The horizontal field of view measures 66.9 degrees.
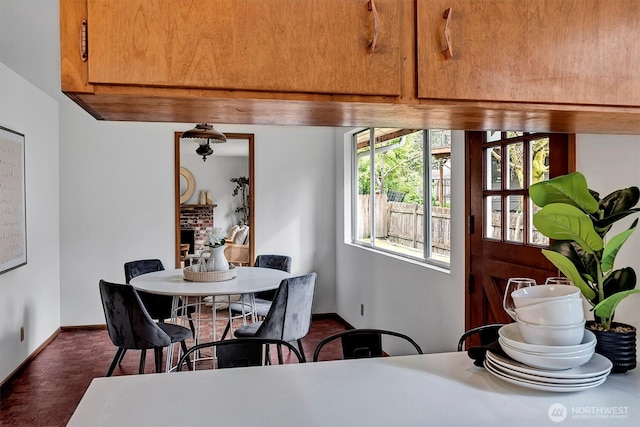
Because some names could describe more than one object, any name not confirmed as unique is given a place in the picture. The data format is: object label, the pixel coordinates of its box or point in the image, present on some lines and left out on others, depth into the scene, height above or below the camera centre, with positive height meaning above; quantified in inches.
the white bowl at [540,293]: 49.9 -9.7
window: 132.5 +4.0
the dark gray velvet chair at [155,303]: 158.4 -31.7
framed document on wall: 136.6 +1.5
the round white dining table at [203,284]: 126.8 -22.0
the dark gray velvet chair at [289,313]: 121.7 -27.7
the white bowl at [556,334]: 49.2 -13.3
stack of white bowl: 48.8 -13.2
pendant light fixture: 158.2 +23.8
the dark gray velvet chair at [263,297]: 152.2 -31.8
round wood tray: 141.2 -20.5
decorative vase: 146.8 -16.2
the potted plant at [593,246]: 50.2 -4.6
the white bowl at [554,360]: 48.8 -15.9
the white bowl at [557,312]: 48.7 -10.9
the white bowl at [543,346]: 48.9 -14.7
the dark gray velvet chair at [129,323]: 118.3 -28.9
